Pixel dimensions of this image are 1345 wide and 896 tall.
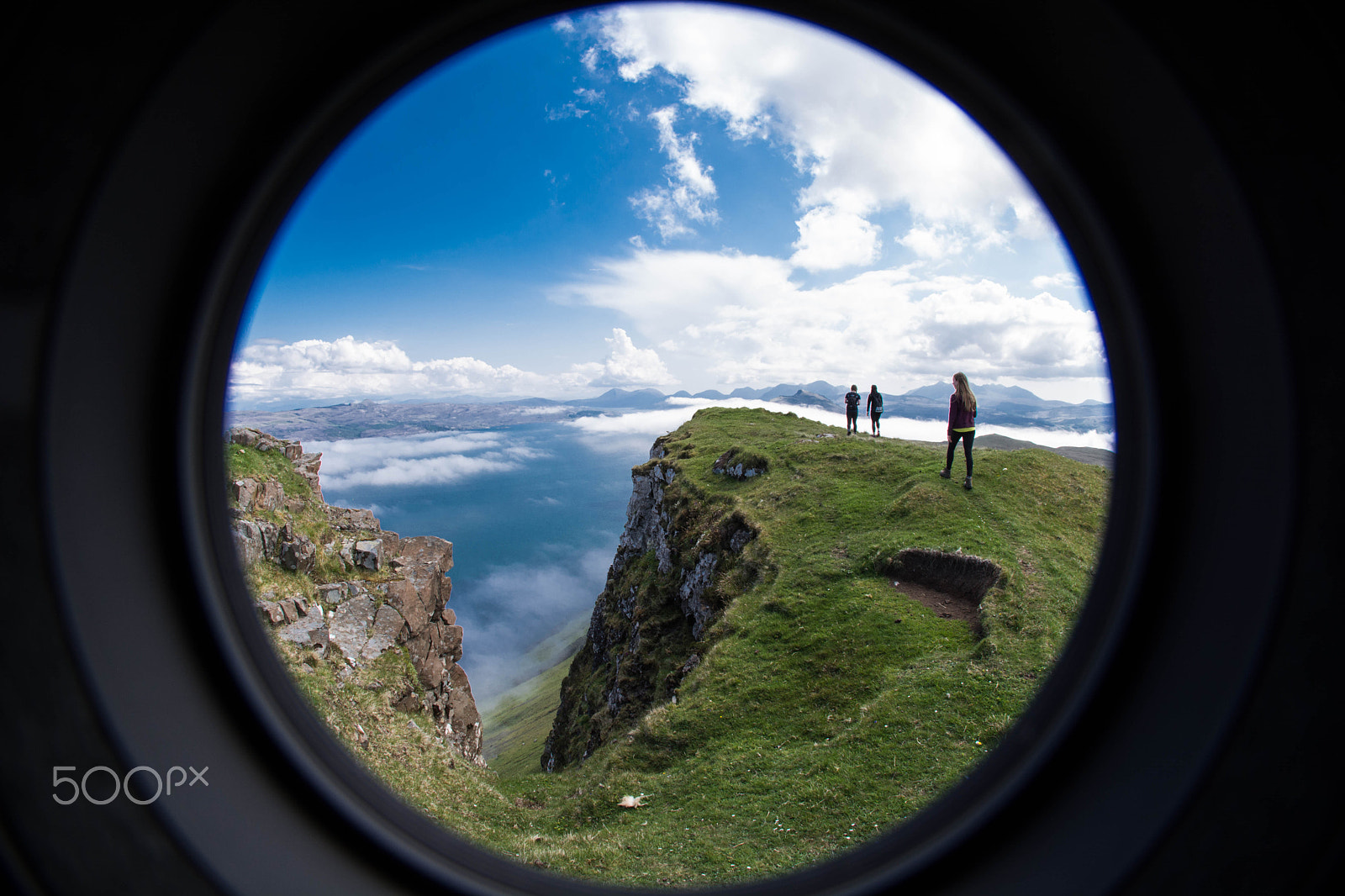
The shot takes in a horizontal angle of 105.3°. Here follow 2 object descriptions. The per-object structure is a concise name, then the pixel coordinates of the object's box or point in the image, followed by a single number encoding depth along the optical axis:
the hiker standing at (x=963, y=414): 13.07
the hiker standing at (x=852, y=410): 24.91
